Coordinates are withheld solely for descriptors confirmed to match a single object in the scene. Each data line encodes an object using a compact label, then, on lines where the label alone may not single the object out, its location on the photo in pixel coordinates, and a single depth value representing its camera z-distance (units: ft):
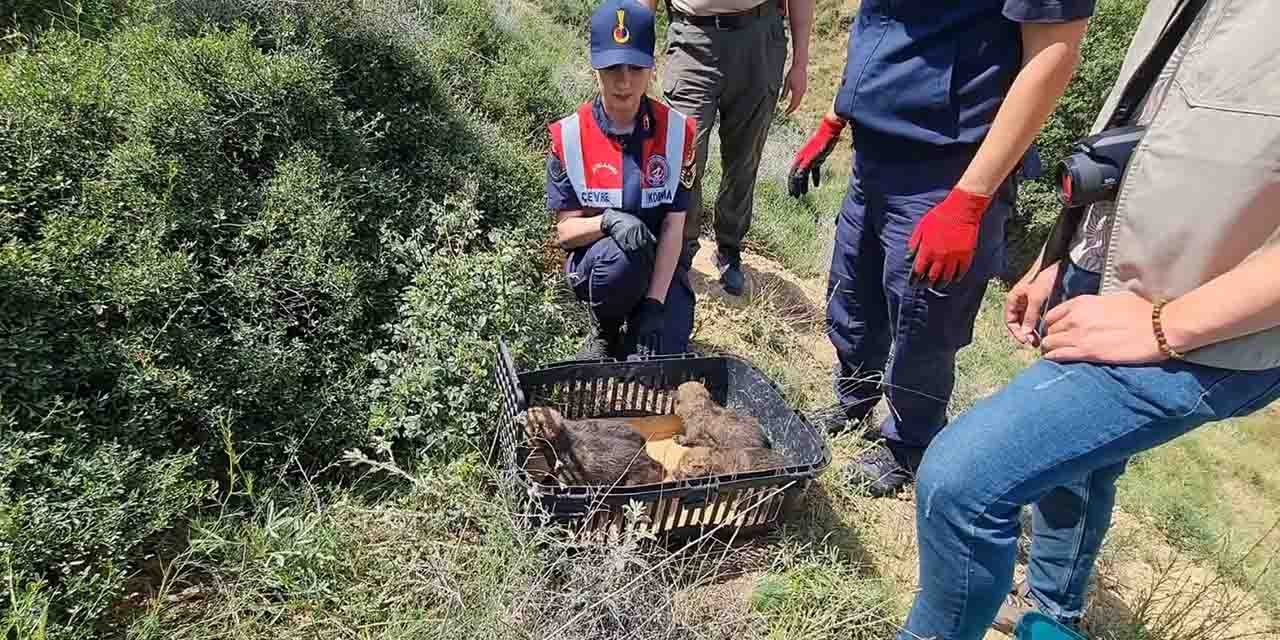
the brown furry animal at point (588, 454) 7.79
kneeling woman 9.51
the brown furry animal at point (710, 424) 8.46
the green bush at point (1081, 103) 35.86
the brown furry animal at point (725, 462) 7.96
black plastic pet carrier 7.16
